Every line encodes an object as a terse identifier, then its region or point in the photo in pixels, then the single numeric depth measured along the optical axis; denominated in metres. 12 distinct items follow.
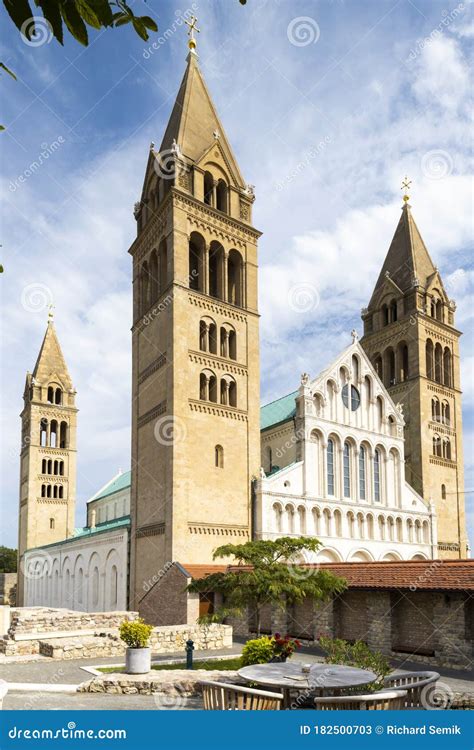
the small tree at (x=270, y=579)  21.30
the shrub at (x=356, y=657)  13.14
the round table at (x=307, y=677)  11.97
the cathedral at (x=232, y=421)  36.34
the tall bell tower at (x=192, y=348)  35.50
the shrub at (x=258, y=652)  16.66
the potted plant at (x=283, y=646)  16.01
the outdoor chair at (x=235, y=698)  11.22
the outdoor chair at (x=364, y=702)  10.27
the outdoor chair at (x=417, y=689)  11.07
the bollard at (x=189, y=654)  20.46
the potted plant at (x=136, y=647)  17.52
